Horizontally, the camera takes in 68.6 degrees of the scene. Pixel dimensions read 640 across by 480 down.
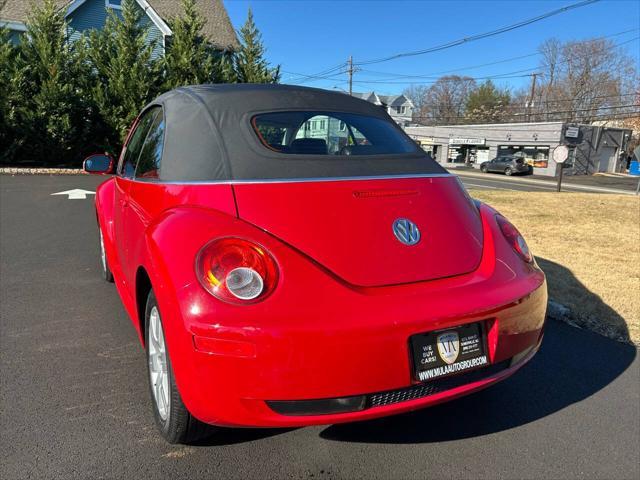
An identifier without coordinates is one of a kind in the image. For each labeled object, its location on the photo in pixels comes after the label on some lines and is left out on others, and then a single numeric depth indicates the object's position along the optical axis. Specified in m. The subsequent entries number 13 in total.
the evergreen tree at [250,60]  19.39
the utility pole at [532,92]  58.72
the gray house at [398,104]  78.31
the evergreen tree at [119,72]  15.93
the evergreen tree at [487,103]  73.19
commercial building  42.28
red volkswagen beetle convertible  1.73
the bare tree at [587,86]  52.66
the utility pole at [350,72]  47.00
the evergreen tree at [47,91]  14.76
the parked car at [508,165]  39.97
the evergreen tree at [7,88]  14.40
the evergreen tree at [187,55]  17.20
